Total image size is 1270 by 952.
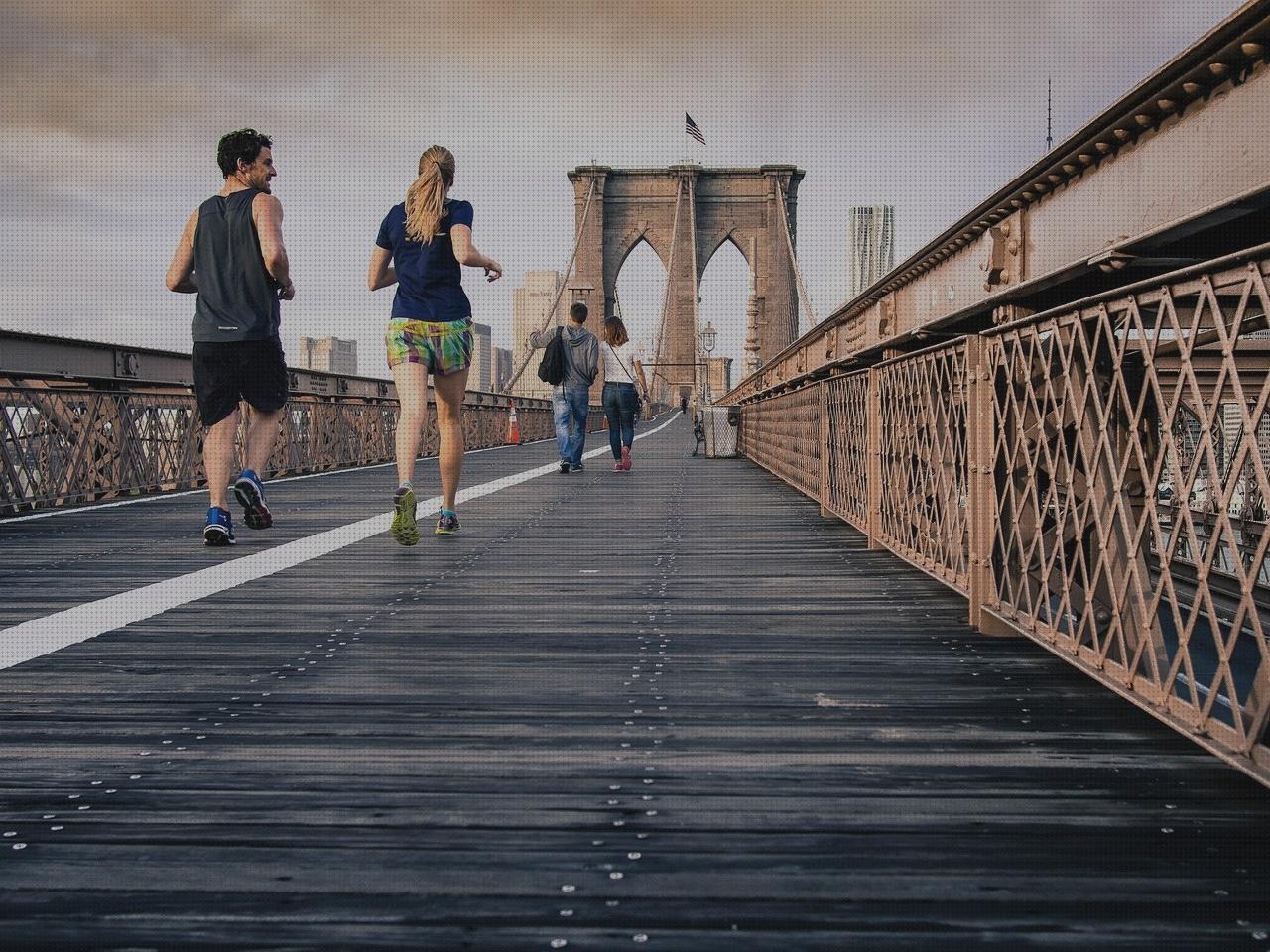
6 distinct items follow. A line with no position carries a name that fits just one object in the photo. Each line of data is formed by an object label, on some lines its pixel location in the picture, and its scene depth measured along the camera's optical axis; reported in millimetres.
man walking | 9516
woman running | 4605
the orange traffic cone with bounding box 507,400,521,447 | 18469
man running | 4297
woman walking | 10227
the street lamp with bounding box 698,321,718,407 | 55906
